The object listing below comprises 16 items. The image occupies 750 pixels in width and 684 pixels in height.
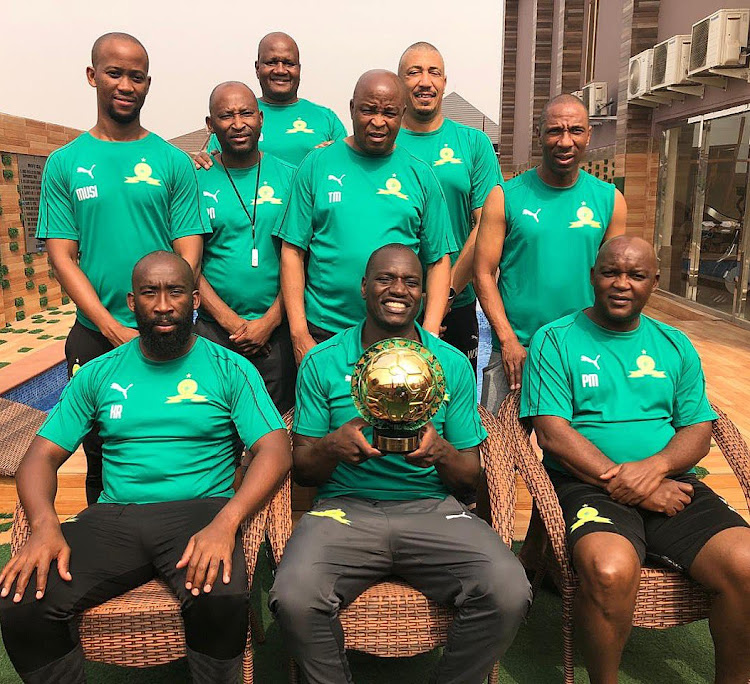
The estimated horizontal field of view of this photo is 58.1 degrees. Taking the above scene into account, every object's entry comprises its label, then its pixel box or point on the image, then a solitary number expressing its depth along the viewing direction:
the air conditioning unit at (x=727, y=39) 7.81
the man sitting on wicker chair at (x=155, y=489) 1.95
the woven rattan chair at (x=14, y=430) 3.52
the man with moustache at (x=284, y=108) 3.36
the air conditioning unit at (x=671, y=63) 8.81
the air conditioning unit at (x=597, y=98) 12.11
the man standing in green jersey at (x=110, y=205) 2.68
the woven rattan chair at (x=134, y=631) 1.97
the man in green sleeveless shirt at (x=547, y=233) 2.78
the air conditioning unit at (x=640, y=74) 9.80
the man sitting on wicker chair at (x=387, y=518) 1.98
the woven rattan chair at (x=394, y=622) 2.03
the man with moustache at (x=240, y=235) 2.91
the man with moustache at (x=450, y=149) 3.17
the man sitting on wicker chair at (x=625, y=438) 2.10
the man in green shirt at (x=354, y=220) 2.71
